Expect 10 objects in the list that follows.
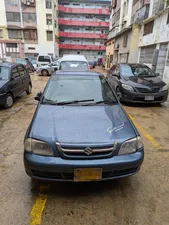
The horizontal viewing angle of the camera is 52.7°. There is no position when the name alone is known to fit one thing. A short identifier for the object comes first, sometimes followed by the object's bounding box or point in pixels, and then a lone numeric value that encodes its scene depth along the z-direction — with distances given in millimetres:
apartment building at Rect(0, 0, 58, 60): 30078
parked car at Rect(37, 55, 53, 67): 19266
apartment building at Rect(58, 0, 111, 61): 41938
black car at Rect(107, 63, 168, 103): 5984
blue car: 1972
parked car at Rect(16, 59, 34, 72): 18656
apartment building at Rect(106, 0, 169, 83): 11008
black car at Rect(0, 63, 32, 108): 5648
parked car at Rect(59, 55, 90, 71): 8820
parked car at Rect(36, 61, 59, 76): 16266
